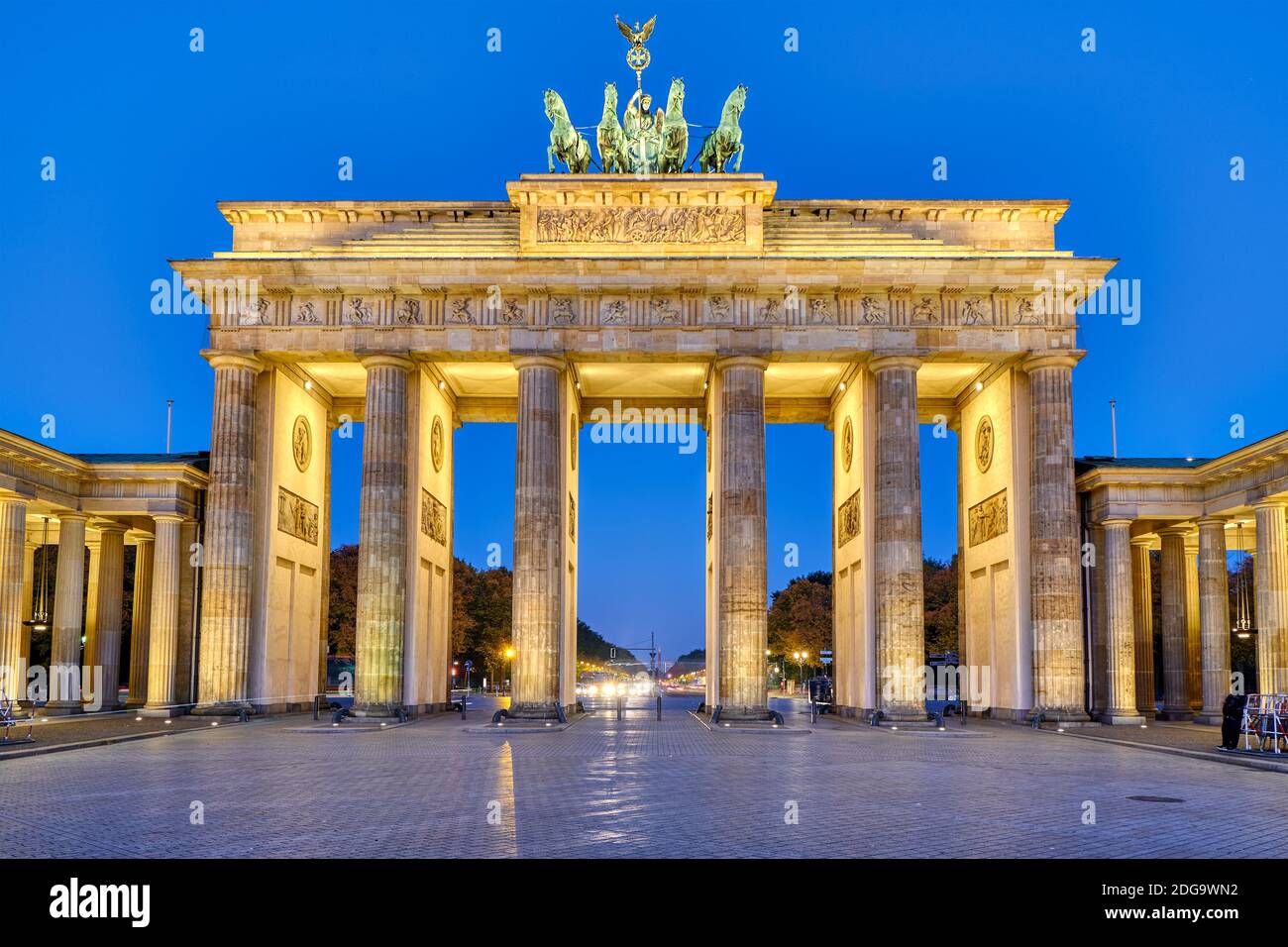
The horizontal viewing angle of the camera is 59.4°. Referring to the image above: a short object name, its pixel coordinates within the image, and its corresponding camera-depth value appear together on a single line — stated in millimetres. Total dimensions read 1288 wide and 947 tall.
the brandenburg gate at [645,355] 40562
